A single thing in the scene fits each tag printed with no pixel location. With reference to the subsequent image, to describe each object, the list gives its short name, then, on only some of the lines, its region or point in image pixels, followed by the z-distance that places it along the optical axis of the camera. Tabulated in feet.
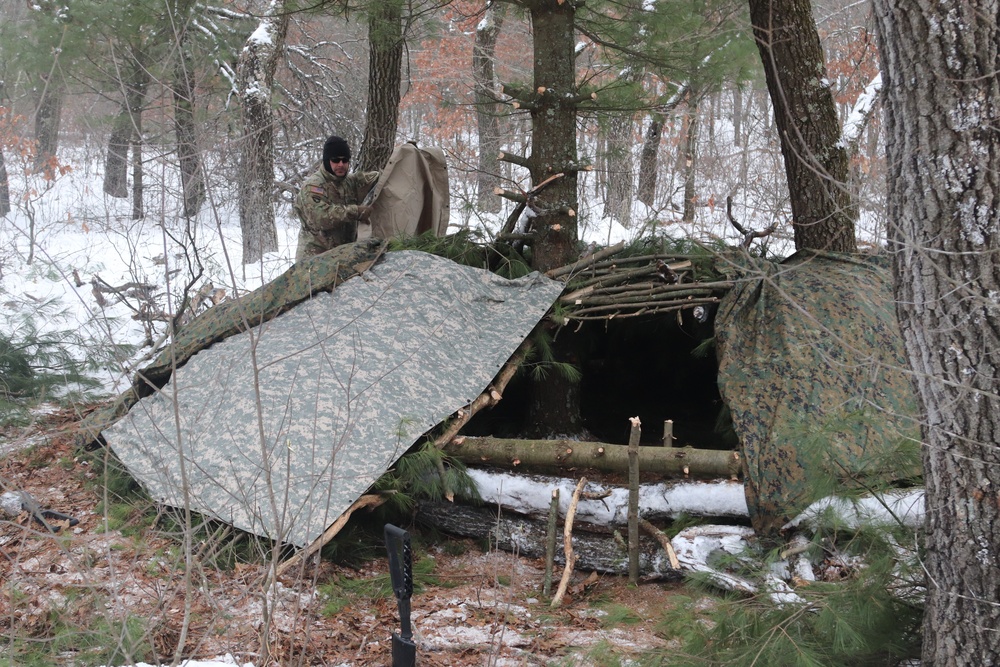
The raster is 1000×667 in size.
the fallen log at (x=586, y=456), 14.98
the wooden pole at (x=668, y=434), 16.14
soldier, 19.56
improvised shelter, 13.94
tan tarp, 19.69
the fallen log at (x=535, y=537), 14.84
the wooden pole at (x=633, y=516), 14.46
